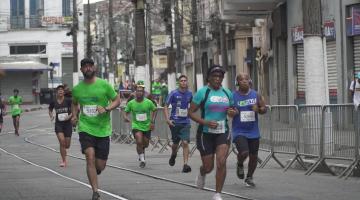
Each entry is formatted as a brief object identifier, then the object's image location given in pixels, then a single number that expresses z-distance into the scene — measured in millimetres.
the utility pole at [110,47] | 48831
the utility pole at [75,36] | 49591
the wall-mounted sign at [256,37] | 37500
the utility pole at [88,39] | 51062
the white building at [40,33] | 80750
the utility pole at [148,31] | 55719
